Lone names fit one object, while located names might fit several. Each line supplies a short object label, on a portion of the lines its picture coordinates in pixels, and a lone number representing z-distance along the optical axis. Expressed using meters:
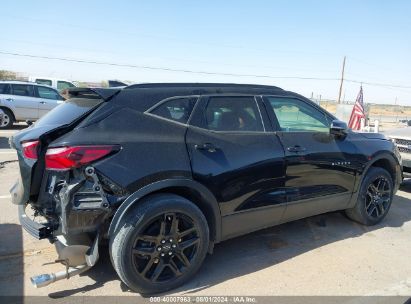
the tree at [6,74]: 49.12
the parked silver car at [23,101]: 13.98
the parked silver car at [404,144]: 7.52
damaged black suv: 3.19
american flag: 12.93
